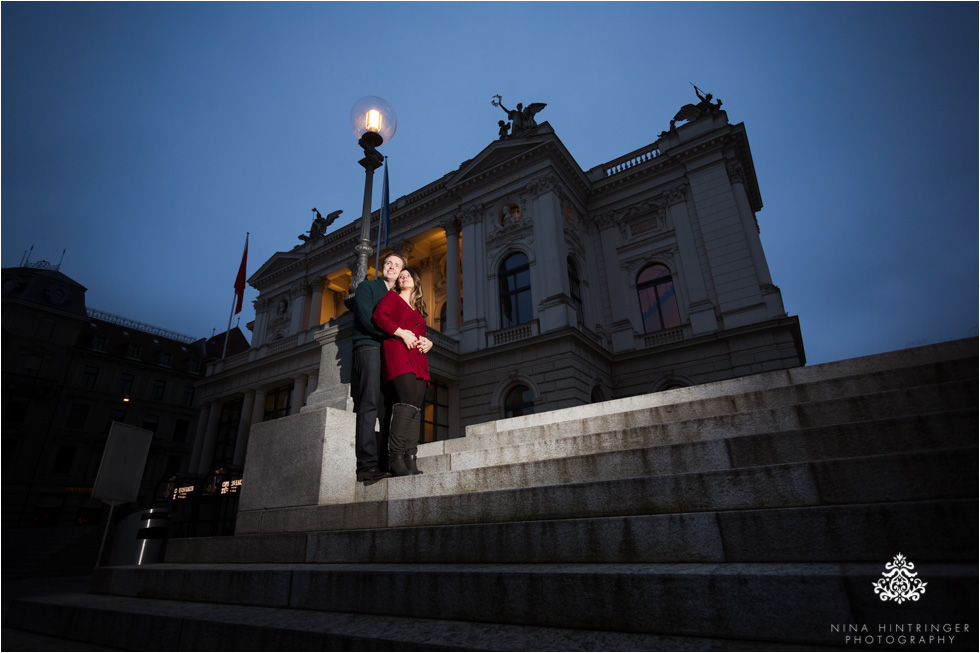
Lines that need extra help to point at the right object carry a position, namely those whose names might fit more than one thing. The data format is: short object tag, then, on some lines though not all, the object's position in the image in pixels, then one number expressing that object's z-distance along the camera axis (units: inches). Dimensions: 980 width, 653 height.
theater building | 711.1
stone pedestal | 180.9
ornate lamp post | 263.7
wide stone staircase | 76.2
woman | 182.7
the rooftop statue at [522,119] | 909.8
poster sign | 252.5
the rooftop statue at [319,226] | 1201.4
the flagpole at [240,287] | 884.8
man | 185.0
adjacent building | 1269.7
